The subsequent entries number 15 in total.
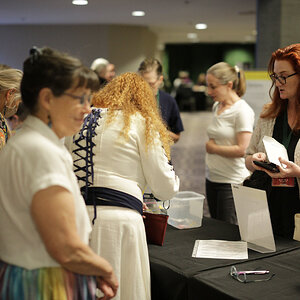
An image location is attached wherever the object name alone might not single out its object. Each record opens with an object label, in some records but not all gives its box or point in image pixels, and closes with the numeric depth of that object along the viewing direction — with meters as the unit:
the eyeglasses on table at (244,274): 1.93
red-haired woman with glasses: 2.48
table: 1.84
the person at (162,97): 4.00
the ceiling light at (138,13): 10.06
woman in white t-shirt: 3.43
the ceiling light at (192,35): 16.79
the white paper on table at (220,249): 2.27
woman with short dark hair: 1.30
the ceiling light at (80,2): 8.48
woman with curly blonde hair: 2.11
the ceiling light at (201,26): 13.14
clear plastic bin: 2.79
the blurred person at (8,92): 2.81
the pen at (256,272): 1.98
